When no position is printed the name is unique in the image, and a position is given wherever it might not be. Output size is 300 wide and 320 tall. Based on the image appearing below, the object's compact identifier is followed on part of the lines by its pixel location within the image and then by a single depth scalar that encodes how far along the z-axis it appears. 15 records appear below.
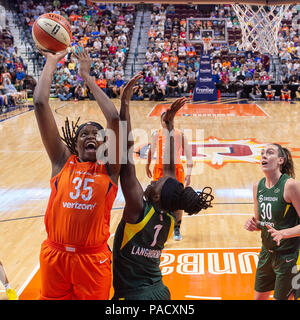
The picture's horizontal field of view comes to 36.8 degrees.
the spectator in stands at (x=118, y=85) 19.48
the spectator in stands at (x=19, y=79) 18.81
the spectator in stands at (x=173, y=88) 19.66
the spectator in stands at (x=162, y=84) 19.35
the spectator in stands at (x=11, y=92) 16.88
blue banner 18.50
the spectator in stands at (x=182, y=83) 19.89
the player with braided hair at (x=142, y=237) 2.32
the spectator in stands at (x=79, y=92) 19.70
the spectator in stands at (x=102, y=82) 19.38
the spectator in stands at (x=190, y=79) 20.03
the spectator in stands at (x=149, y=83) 19.77
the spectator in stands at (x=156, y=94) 19.06
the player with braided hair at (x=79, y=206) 2.39
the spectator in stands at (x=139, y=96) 19.72
